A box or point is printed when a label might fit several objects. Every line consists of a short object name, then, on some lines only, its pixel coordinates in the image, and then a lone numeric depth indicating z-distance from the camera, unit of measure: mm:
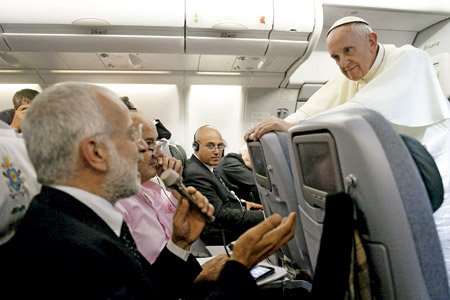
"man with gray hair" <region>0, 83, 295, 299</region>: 762
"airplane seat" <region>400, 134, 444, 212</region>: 838
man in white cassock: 1300
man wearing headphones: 3014
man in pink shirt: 1615
